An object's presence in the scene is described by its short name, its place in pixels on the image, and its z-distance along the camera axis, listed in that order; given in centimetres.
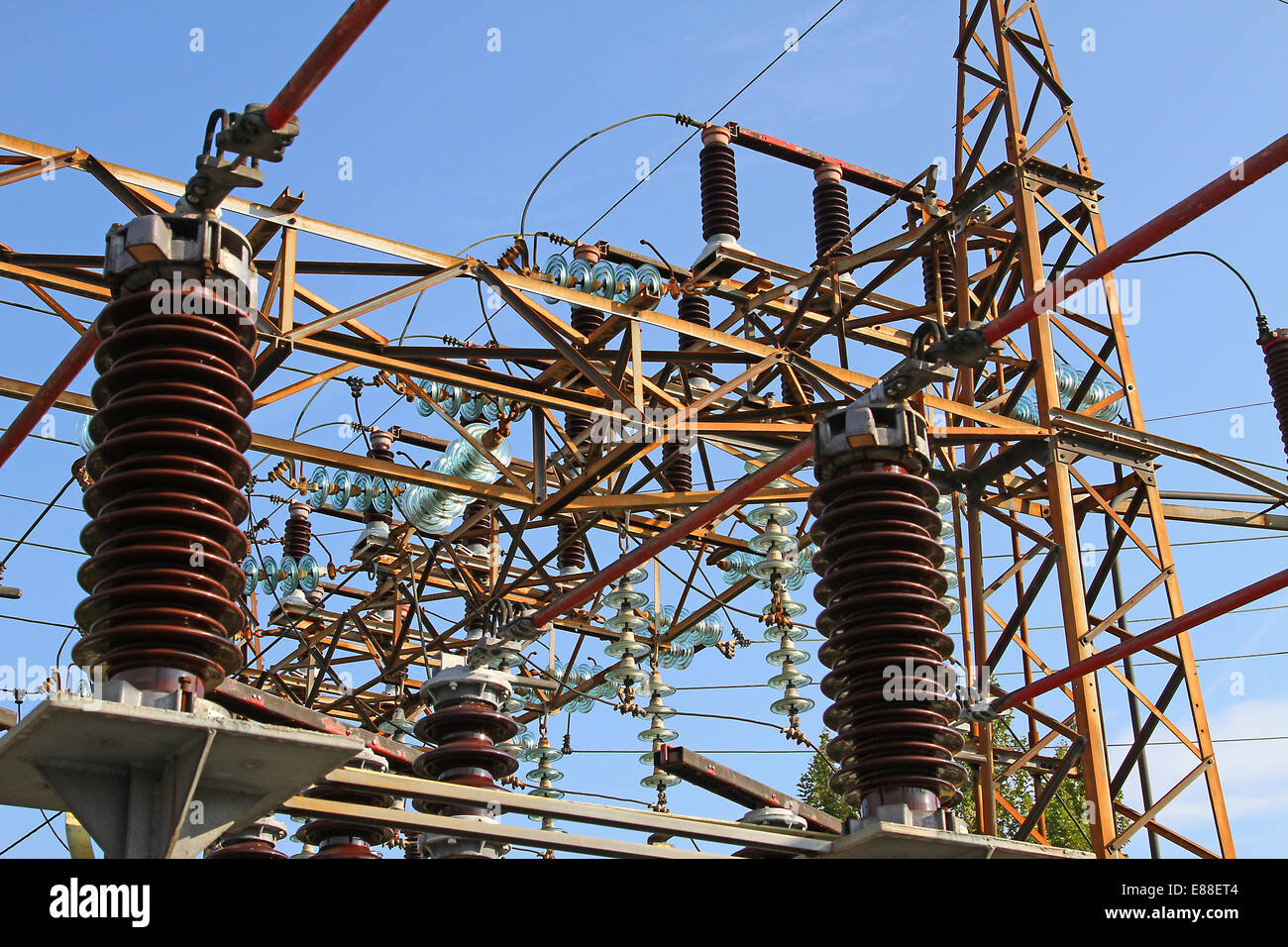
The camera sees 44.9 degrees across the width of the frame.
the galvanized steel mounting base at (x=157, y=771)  429
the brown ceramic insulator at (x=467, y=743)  721
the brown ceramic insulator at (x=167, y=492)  491
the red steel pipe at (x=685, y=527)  1098
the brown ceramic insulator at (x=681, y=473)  1784
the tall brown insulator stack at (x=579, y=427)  1491
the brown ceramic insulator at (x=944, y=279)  1602
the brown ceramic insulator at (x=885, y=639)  585
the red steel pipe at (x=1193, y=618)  952
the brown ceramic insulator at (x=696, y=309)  1633
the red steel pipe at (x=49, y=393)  922
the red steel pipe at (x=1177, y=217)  923
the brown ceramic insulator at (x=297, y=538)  2112
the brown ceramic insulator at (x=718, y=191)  1584
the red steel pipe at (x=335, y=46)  544
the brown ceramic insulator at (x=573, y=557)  1902
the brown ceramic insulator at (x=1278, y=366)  1450
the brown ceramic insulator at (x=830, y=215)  1653
